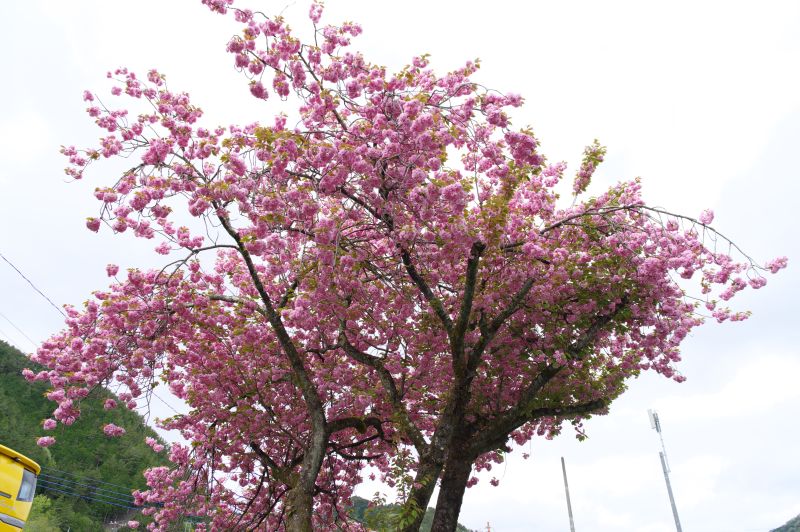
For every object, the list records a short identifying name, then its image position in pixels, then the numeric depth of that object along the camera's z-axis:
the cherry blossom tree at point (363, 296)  8.77
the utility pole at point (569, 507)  26.34
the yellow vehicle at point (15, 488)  6.93
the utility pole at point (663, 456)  21.44
